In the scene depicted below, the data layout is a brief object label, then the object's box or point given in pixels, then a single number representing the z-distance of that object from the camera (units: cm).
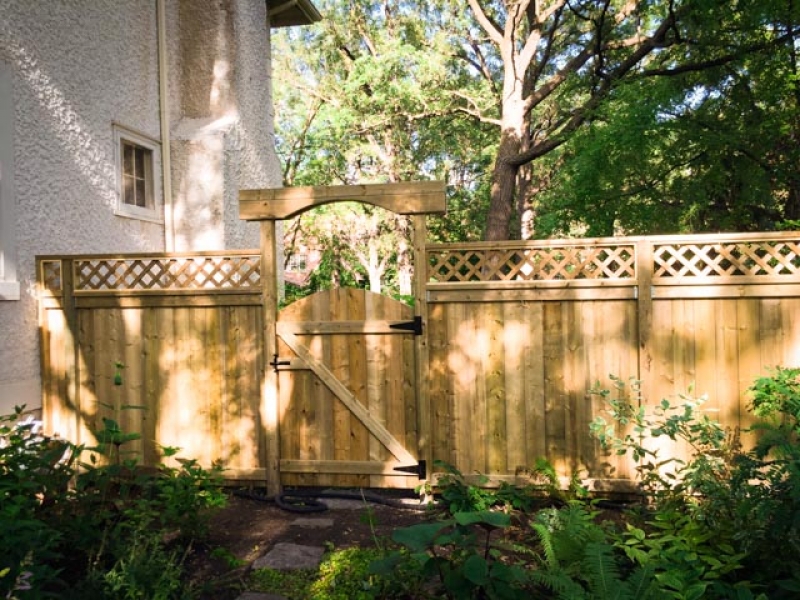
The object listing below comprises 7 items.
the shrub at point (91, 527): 296
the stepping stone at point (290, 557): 402
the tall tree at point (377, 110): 1870
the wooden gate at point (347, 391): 543
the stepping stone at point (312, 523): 482
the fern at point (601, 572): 278
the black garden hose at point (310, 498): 522
